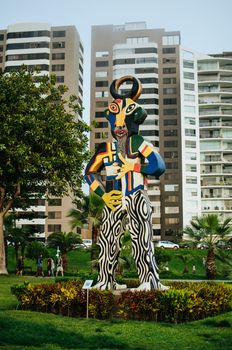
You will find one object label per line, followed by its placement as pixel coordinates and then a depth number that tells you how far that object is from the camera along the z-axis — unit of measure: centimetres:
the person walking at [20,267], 3023
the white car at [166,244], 5929
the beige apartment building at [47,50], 8119
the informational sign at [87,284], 1159
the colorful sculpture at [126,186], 1427
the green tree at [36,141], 2595
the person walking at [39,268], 2989
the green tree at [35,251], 3275
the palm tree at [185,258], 3662
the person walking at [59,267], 3005
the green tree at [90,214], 3262
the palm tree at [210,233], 3206
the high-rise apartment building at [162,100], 7262
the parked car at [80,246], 3909
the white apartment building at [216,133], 7100
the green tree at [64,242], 3684
